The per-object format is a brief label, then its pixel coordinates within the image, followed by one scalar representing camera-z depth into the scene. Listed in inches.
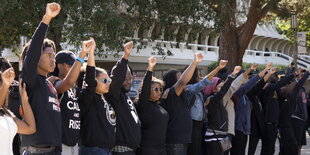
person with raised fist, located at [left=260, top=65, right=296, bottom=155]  411.3
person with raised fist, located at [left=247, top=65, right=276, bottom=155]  400.2
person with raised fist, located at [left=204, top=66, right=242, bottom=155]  330.3
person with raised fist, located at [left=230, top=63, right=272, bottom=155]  373.5
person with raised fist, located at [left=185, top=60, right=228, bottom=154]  318.0
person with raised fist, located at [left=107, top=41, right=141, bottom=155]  235.5
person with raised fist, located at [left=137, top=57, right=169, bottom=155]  262.8
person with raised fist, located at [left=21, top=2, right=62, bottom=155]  181.3
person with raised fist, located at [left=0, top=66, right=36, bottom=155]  152.6
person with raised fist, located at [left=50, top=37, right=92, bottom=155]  205.0
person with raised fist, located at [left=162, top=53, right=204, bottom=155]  284.4
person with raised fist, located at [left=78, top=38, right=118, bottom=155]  219.2
